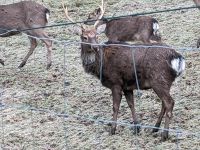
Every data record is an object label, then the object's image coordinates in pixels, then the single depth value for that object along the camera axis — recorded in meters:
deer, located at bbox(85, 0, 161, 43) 17.86
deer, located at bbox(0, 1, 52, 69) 19.25
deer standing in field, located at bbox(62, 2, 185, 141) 12.46
